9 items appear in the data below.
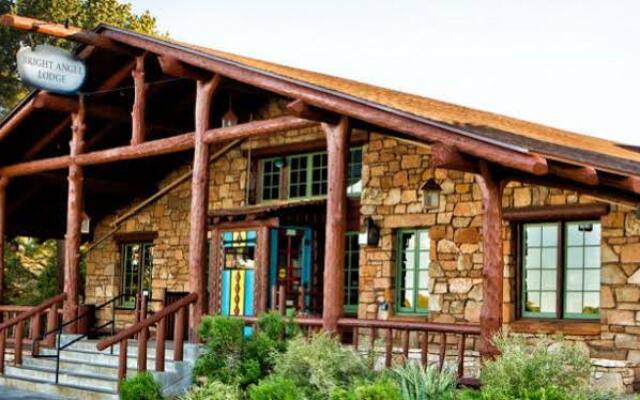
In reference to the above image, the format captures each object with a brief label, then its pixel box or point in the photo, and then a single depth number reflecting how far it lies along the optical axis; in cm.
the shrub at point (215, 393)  1091
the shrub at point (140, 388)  1191
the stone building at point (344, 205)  1188
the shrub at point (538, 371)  920
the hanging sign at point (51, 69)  1499
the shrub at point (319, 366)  1049
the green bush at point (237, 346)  1204
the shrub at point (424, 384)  988
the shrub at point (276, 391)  952
